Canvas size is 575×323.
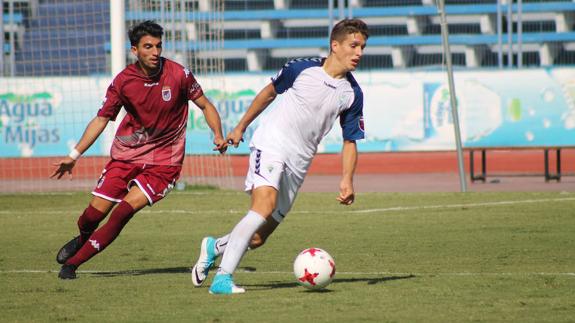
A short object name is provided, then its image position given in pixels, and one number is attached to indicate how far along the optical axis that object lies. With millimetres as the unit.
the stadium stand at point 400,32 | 72125
